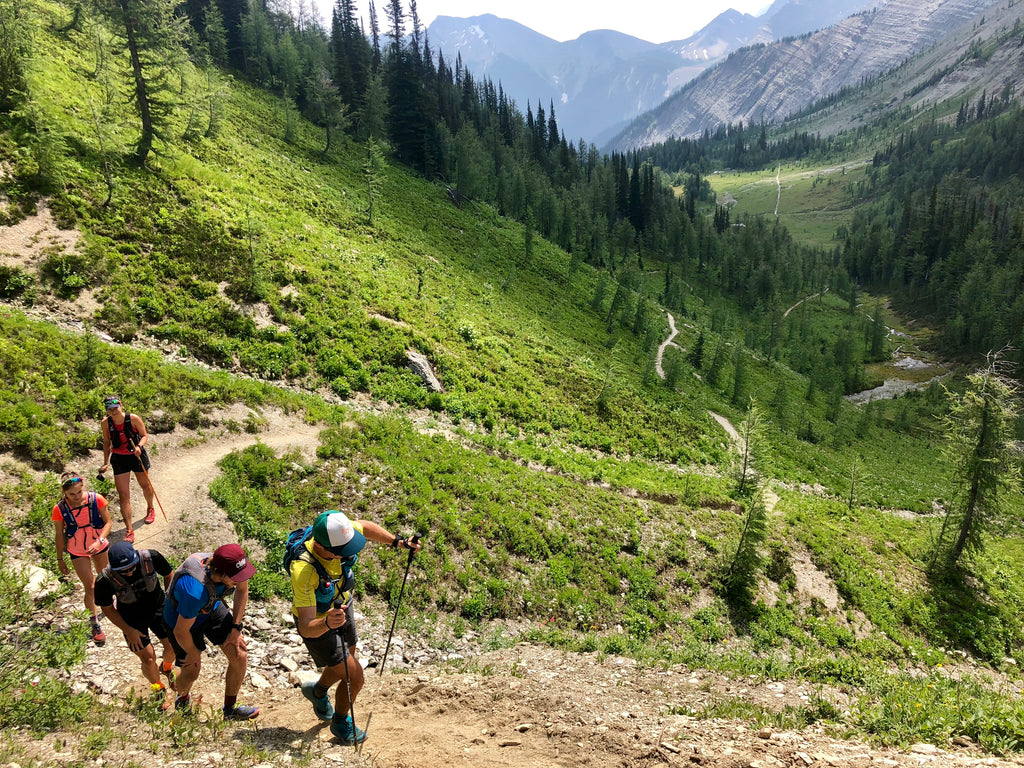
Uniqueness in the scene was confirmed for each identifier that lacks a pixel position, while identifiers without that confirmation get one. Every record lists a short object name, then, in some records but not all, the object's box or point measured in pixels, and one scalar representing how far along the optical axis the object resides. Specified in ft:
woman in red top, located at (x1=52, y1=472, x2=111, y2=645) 26.86
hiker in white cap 21.08
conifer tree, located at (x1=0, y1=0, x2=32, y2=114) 69.21
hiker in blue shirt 22.02
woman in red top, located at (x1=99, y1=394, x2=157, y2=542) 34.96
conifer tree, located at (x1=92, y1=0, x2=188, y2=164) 79.71
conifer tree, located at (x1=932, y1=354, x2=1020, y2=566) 75.92
